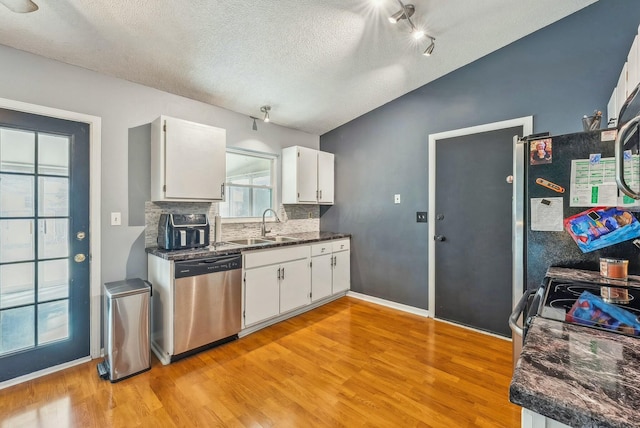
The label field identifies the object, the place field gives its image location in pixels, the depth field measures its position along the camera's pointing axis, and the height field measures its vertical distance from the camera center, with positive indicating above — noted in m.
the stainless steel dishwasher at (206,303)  2.33 -0.78
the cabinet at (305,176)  3.75 +0.51
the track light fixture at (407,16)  2.08 +1.46
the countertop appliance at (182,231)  2.48 -0.16
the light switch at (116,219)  2.47 -0.05
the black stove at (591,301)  0.86 -0.32
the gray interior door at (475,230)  2.77 -0.17
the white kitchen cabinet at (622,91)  1.71 +0.78
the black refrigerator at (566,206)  1.50 +0.04
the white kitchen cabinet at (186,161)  2.52 +0.48
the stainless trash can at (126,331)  2.08 -0.88
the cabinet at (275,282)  2.81 -0.73
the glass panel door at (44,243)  2.03 -0.23
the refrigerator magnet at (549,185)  1.64 +0.16
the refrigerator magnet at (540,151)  1.67 +0.36
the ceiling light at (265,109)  3.29 +1.20
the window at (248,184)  3.44 +0.36
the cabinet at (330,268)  3.50 -0.71
